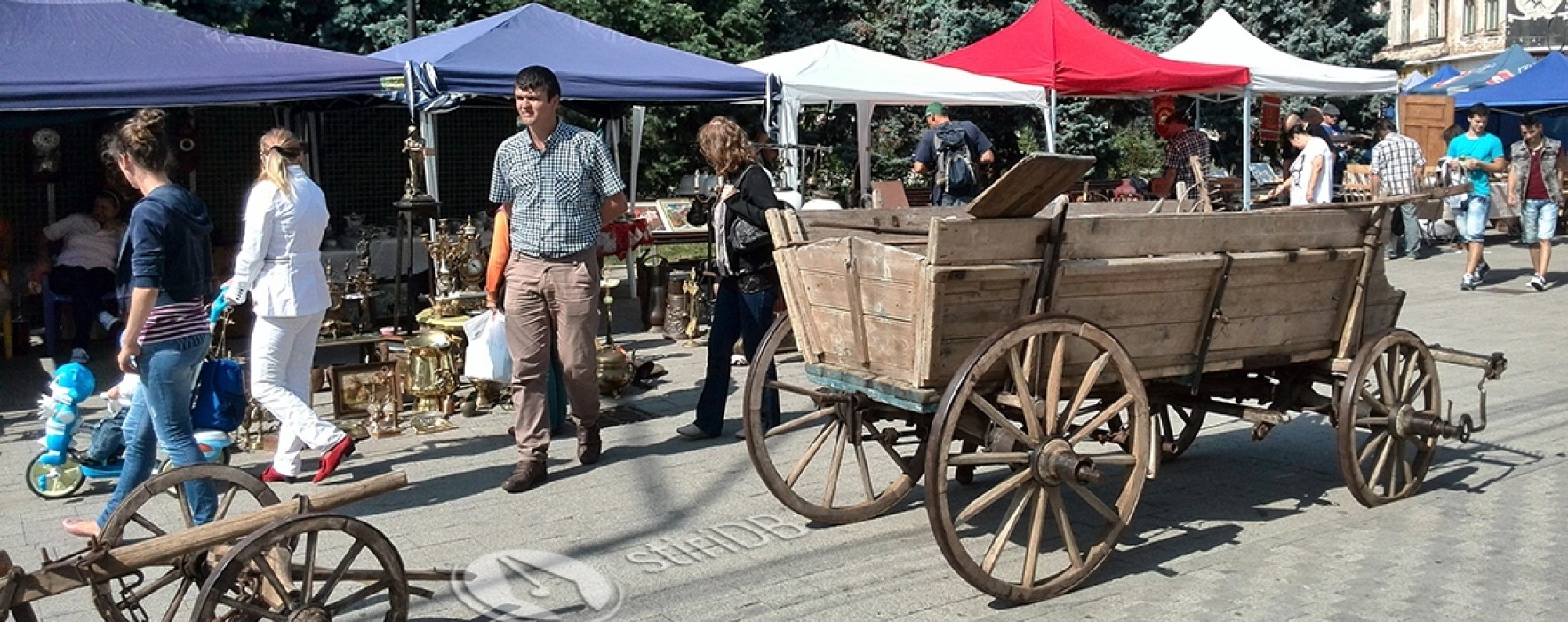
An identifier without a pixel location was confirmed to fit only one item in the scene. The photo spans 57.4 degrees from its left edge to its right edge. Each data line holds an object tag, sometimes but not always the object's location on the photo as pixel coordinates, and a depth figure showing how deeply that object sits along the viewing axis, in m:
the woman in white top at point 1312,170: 11.53
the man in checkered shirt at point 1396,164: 14.33
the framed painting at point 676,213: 13.43
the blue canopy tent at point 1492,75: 21.28
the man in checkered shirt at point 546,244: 6.14
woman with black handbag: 6.78
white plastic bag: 7.24
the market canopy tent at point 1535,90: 19.78
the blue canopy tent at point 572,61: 9.60
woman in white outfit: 5.82
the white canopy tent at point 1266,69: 16.06
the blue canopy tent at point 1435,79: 22.44
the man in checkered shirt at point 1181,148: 14.34
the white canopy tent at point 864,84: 12.19
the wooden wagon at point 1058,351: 4.54
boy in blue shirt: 13.32
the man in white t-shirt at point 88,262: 9.52
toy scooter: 6.03
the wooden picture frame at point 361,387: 7.46
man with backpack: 11.45
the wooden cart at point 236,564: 3.58
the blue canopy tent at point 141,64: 8.10
